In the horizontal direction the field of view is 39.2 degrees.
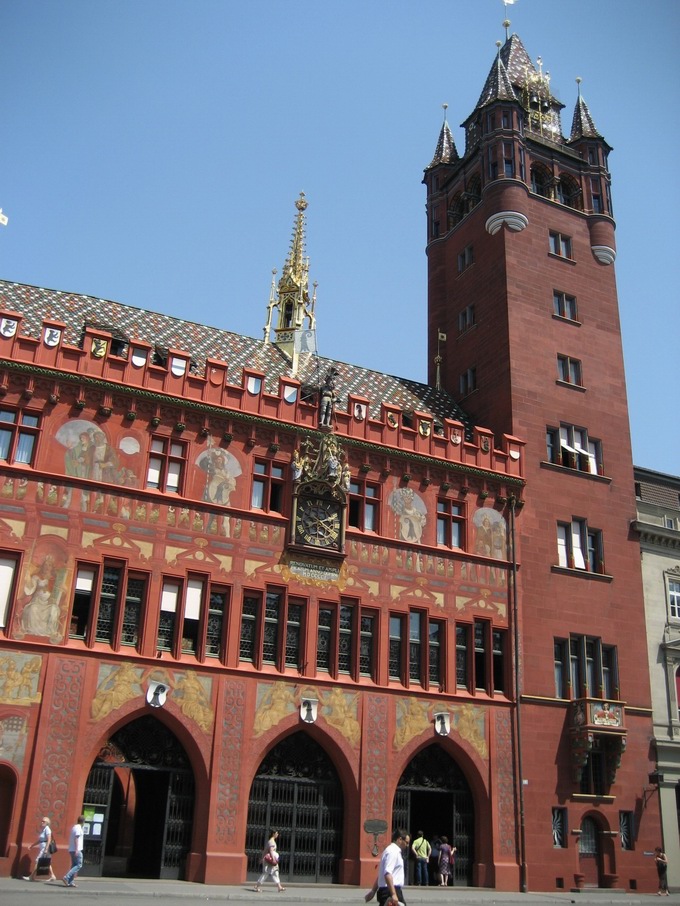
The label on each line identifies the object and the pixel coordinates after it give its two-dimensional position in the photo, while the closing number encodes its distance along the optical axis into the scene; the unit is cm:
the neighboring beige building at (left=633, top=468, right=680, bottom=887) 3500
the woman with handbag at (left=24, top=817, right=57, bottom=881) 2406
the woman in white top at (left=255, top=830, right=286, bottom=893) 2617
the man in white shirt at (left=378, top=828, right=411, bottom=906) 1375
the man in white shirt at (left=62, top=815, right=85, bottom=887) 2292
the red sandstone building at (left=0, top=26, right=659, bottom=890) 2753
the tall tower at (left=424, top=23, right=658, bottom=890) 3356
